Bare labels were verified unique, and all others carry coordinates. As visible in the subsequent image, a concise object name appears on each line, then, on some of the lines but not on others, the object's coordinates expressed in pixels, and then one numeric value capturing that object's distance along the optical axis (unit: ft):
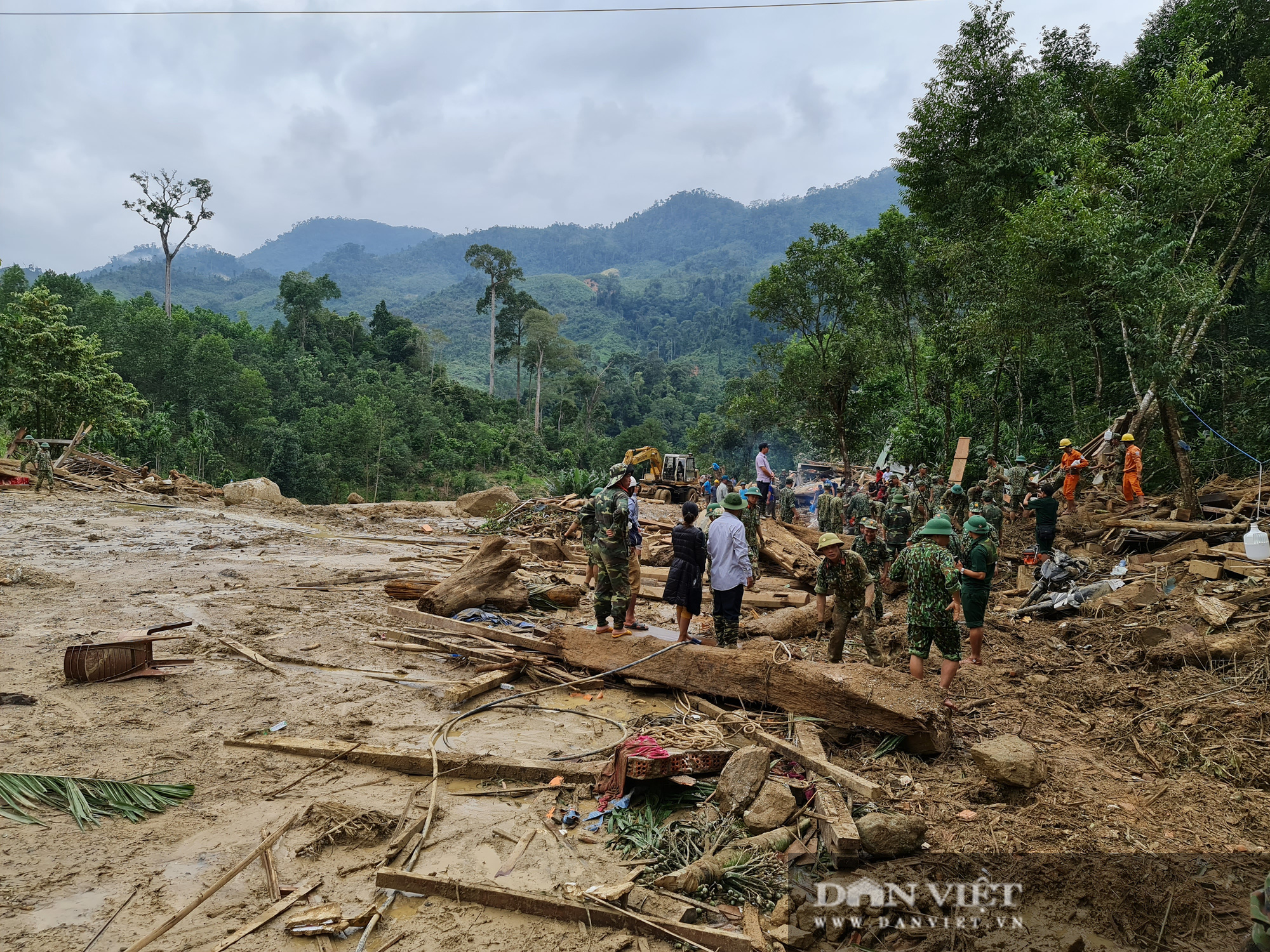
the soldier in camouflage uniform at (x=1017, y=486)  45.42
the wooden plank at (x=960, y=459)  50.72
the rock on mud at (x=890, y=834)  12.42
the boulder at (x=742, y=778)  13.80
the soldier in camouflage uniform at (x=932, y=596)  19.65
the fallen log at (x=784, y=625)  28.19
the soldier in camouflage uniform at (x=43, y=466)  62.85
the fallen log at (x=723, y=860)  11.52
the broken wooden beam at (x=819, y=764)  14.30
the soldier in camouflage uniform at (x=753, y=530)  40.75
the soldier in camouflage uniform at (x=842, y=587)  23.34
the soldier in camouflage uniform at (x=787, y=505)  59.62
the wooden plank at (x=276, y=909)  10.16
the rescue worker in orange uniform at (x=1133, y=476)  38.86
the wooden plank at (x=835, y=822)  12.16
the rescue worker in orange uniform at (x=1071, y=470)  43.83
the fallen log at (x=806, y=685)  16.37
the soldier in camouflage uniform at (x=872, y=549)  25.77
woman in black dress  23.09
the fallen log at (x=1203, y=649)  20.36
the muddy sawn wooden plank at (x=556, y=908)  10.32
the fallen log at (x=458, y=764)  15.60
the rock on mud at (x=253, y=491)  72.13
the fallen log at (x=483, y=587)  27.86
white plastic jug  27.55
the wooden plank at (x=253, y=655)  21.99
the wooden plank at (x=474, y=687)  20.04
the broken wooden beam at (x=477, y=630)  23.58
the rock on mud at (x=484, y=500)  73.20
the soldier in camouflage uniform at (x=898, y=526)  33.42
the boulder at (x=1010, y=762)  14.39
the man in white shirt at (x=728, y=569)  22.22
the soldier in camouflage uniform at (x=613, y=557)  23.76
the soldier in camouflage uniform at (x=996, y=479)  47.46
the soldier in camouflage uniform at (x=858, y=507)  39.81
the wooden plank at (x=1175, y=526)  32.22
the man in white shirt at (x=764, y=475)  50.88
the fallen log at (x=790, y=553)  39.27
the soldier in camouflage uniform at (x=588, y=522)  25.07
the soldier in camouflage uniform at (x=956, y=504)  40.16
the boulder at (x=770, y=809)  13.24
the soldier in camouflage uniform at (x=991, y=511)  34.42
